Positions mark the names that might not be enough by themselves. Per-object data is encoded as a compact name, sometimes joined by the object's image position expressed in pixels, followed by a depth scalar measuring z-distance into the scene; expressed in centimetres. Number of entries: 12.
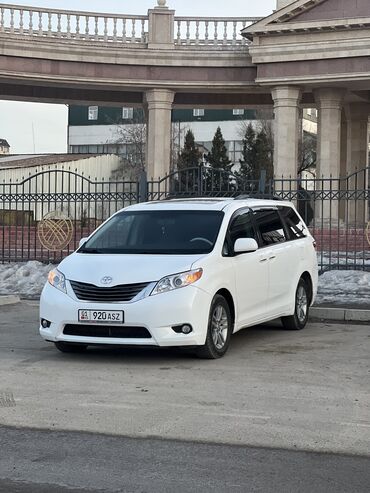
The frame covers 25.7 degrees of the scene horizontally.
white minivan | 859
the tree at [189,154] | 5806
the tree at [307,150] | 5819
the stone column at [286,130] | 2992
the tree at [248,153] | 6256
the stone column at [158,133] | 3119
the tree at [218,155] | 6412
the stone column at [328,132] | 3047
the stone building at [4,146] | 13191
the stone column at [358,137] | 3581
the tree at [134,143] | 5738
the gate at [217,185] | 1856
